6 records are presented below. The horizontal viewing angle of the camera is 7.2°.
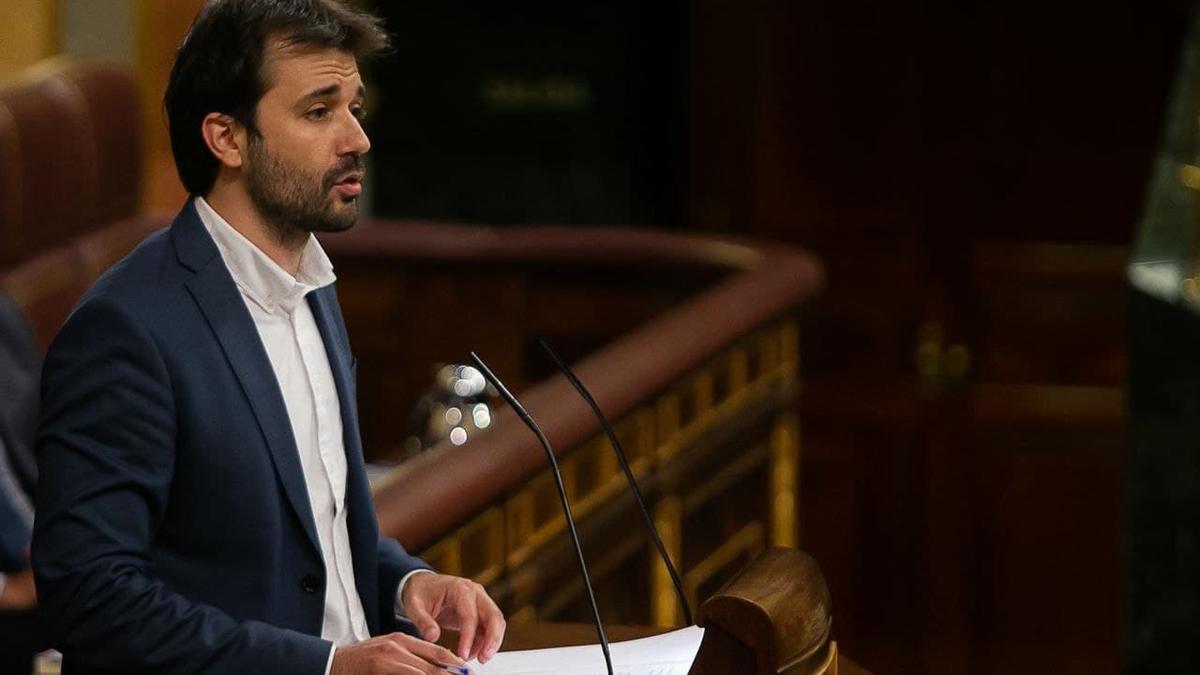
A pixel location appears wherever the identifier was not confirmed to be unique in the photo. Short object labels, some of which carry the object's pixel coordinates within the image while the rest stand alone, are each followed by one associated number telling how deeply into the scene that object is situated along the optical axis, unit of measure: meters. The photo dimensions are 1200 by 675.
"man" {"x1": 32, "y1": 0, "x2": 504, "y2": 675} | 9.70
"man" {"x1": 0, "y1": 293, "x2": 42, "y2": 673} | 13.90
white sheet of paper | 10.04
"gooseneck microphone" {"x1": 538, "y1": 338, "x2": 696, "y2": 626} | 9.93
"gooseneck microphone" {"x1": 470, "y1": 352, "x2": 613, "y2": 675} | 9.76
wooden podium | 9.90
